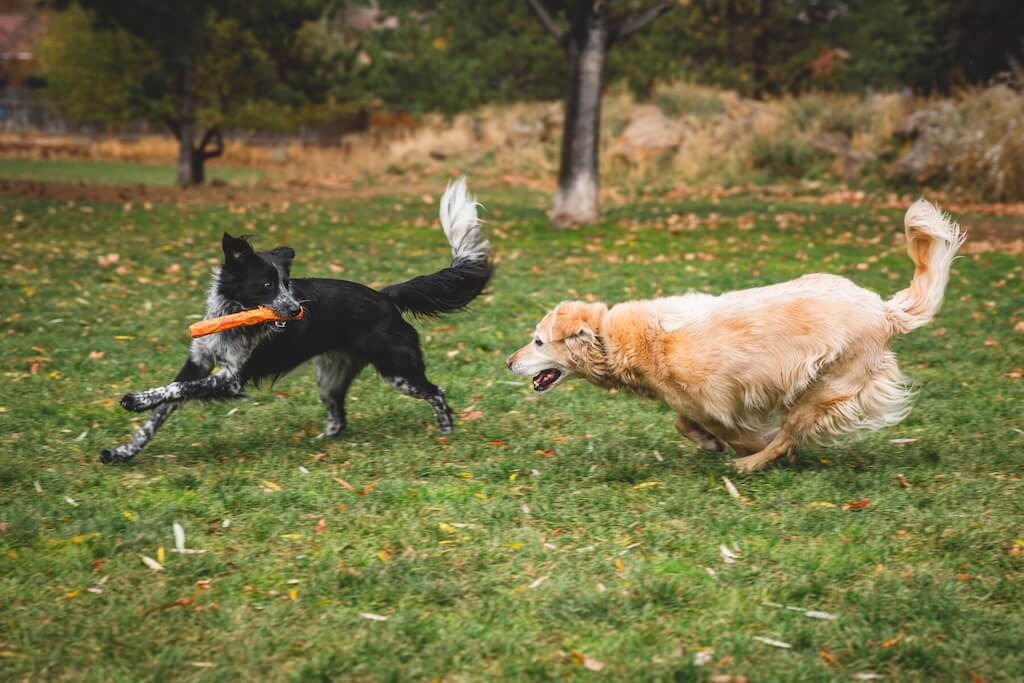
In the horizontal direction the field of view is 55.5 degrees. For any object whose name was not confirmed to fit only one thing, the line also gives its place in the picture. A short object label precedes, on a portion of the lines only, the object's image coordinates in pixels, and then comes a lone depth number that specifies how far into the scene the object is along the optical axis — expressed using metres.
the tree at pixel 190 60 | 21.17
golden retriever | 5.29
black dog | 5.82
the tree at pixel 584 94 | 16.50
